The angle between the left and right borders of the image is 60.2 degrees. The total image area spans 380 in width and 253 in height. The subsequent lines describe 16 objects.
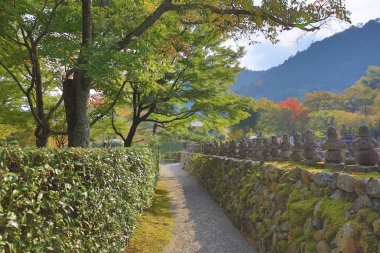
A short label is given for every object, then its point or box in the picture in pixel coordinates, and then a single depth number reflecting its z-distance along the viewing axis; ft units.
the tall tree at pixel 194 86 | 45.06
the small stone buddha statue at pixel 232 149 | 49.81
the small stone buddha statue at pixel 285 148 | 31.04
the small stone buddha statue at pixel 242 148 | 43.99
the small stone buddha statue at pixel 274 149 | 32.92
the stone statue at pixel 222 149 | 56.39
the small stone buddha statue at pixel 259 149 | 36.70
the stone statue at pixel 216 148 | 62.49
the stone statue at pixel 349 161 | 19.22
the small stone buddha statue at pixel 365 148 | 16.92
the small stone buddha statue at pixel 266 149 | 34.55
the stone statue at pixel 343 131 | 30.20
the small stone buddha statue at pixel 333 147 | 20.21
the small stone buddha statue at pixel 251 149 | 40.56
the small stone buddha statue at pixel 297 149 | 26.91
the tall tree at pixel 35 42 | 26.40
